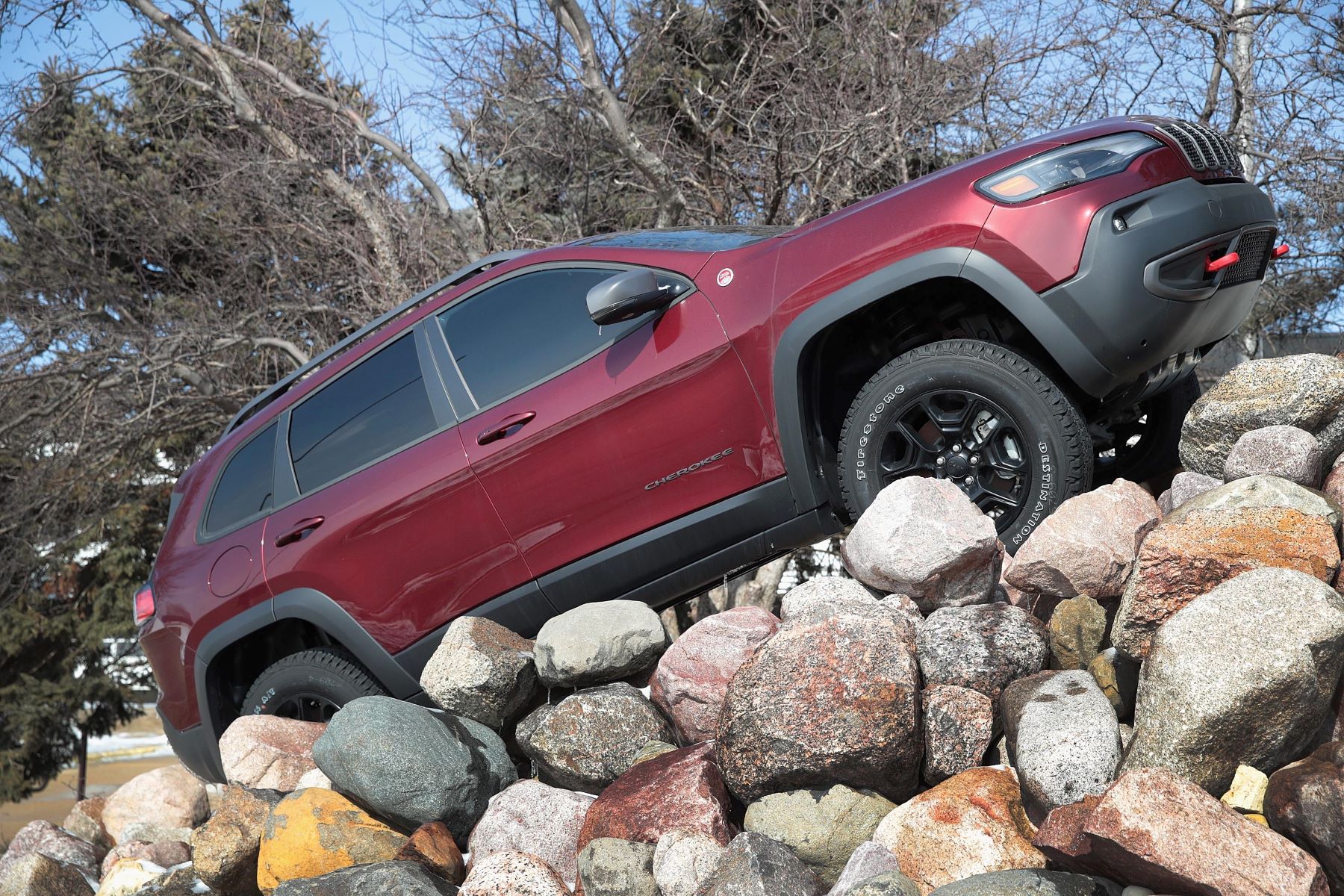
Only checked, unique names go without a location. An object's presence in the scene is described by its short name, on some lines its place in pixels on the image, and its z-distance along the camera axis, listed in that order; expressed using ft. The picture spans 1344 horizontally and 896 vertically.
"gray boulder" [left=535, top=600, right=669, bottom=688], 12.44
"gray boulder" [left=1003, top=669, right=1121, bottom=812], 8.80
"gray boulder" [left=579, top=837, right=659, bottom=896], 9.82
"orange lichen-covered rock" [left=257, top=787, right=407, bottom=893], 11.89
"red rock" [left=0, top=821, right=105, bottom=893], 16.10
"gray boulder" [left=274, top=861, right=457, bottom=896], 10.31
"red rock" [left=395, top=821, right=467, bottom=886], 11.07
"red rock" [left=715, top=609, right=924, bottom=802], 9.77
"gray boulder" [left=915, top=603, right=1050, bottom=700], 10.41
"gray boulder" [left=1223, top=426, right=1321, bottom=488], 11.15
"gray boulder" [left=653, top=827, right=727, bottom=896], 9.58
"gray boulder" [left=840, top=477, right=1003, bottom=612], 11.06
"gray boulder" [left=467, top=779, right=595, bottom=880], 11.59
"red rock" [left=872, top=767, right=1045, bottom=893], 8.81
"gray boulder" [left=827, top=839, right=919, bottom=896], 8.88
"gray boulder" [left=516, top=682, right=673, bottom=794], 11.93
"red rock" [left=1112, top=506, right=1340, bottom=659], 9.54
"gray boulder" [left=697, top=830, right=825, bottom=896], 8.75
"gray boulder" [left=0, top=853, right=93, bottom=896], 13.99
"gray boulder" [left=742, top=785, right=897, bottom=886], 9.66
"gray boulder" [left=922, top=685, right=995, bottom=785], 10.07
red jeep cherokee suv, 11.22
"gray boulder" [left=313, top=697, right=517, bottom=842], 11.78
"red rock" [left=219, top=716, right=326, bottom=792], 14.06
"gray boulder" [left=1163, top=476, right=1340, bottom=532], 10.22
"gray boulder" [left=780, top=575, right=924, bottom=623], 11.24
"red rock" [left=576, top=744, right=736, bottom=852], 10.23
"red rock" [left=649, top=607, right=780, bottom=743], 11.69
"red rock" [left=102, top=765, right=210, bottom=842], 17.06
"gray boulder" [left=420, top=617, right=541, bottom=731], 12.78
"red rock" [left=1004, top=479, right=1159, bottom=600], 10.72
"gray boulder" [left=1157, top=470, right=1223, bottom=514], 11.94
